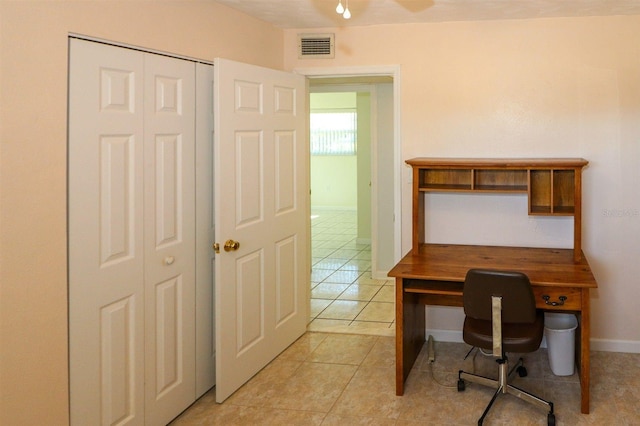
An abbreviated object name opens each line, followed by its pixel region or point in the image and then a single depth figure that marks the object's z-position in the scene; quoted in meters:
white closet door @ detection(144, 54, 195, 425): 3.12
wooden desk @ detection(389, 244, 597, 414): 3.39
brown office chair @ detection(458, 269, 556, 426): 3.20
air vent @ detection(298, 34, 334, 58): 4.58
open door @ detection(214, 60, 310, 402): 3.57
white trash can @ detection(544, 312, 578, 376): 3.92
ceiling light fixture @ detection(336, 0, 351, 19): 2.71
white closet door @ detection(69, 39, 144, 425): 2.66
